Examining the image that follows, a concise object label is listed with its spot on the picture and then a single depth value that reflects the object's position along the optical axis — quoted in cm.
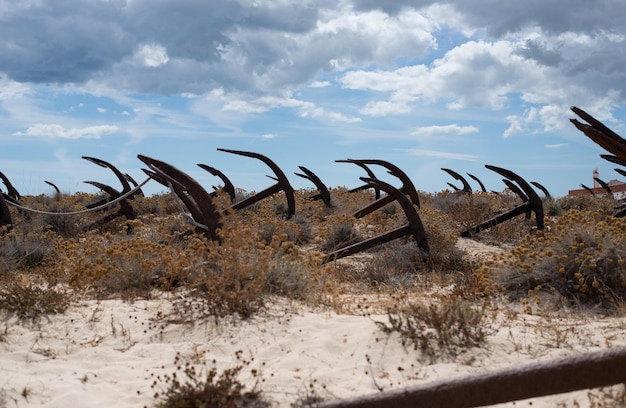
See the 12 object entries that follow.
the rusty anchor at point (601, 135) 509
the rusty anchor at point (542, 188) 1718
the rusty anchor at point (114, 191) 1123
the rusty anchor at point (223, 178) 1333
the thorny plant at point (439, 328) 389
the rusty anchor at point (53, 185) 1984
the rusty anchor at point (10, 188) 1689
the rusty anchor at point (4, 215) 815
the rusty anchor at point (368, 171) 1235
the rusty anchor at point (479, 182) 1698
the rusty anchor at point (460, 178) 1674
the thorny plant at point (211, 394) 326
